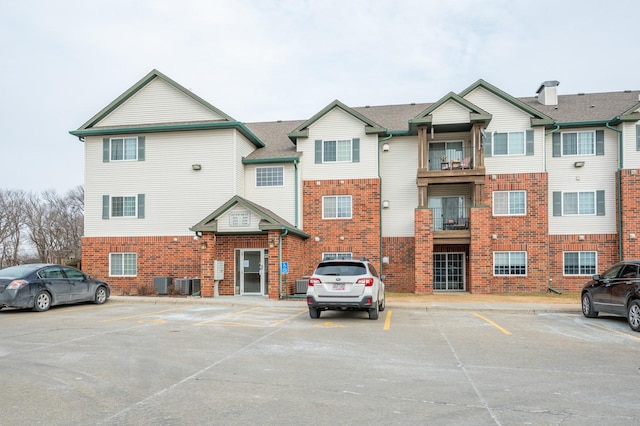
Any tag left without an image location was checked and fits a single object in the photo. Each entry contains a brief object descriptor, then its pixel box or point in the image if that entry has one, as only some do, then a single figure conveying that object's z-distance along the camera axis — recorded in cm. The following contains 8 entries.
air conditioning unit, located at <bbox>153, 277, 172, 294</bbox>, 2288
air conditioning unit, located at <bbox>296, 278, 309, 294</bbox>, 2191
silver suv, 1362
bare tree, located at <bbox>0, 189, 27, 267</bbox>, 6819
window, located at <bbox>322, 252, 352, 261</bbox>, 2508
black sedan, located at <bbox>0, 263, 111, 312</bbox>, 1534
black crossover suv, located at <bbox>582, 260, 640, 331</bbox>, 1276
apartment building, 2405
